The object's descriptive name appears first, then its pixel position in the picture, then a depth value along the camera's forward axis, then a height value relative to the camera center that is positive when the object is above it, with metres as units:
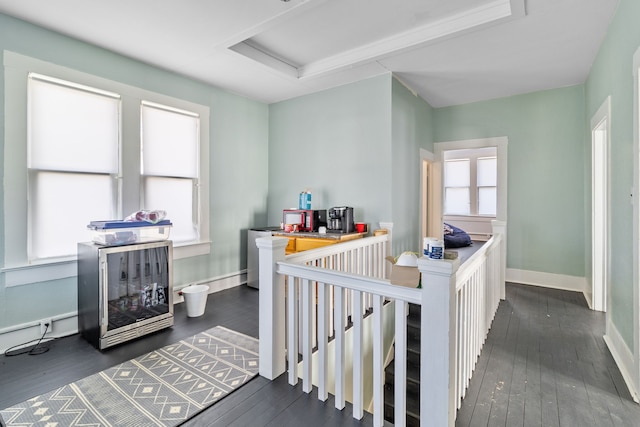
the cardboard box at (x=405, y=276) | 1.51 -0.34
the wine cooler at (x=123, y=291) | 2.45 -0.71
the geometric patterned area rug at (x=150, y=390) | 1.67 -1.14
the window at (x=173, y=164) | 3.35 +0.56
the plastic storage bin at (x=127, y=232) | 2.59 -0.19
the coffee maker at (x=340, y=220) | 3.50 -0.11
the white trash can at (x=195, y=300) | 3.09 -0.93
